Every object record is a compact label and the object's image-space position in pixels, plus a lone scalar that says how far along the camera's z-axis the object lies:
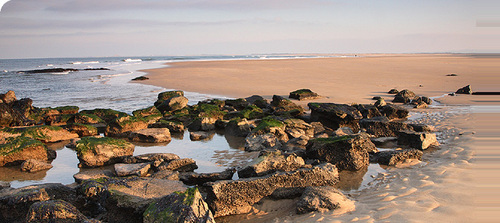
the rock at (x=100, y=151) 7.23
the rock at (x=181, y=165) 6.61
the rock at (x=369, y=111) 11.55
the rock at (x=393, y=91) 17.16
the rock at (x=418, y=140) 7.79
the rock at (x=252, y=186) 4.89
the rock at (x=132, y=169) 6.29
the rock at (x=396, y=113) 11.94
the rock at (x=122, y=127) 10.04
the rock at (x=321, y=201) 4.66
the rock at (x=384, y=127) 9.29
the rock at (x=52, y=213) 3.91
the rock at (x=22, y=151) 7.28
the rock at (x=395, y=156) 6.87
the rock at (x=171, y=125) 10.48
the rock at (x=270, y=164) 5.87
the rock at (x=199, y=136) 9.63
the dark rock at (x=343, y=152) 6.66
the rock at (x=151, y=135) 9.35
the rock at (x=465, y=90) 15.87
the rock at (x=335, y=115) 10.42
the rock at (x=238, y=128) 9.88
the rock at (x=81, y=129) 9.98
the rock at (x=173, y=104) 13.30
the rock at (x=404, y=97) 14.94
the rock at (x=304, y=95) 15.91
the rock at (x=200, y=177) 5.96
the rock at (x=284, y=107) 11.95
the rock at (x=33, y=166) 6.89
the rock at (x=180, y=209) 3.88
